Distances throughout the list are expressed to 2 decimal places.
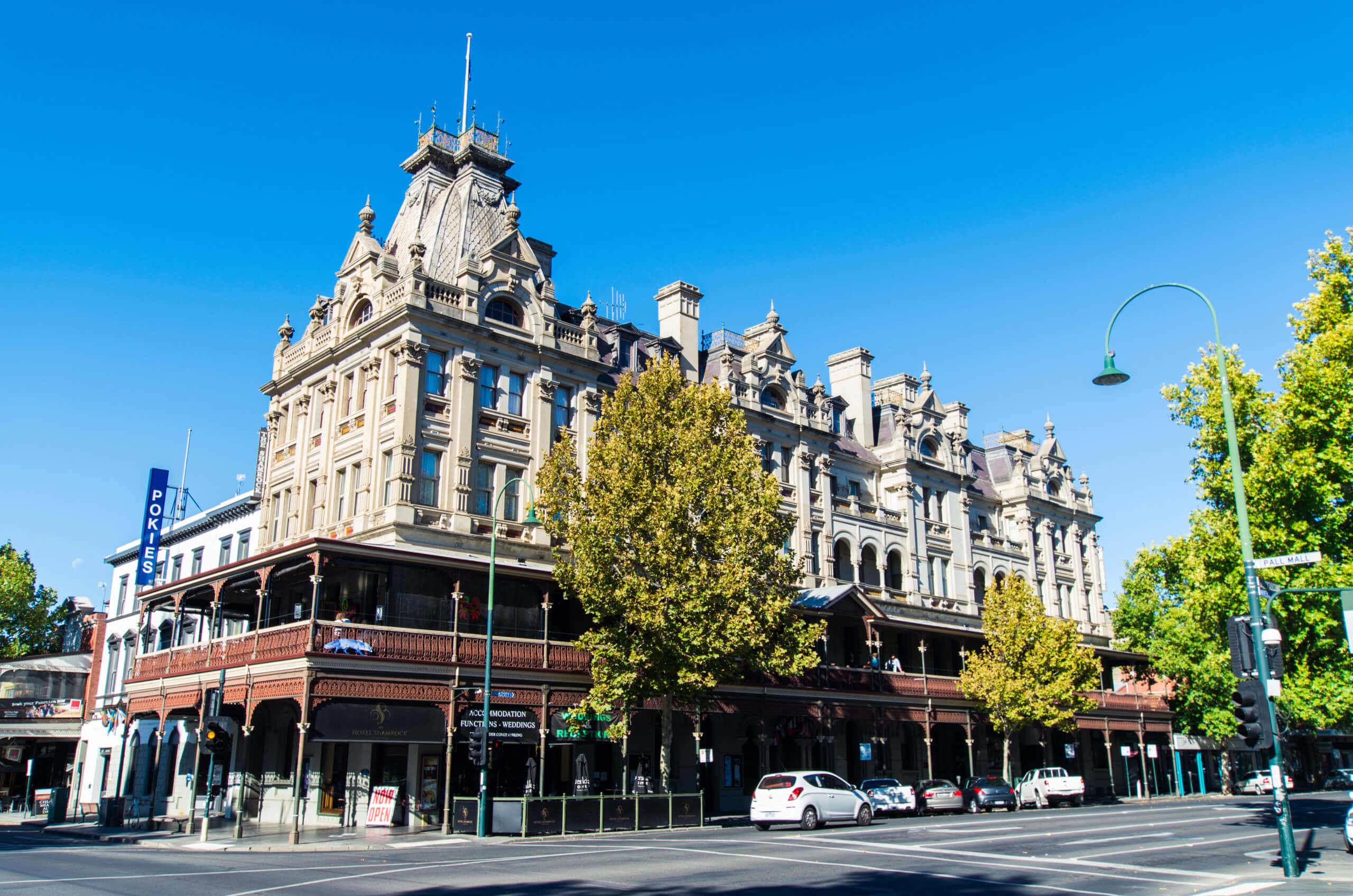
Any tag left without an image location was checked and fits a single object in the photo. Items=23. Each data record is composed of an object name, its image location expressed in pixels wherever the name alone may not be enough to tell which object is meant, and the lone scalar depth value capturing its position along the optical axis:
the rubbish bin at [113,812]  33.62
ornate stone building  31.84
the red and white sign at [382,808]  30.86
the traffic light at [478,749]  28.53
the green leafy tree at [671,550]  32.22
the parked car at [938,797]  39.12
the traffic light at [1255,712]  16.61
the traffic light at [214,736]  26.55
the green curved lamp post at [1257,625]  17.03
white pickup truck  45.06
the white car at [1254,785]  53.38
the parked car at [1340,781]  70.00
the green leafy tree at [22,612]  66.50
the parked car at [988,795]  41.50
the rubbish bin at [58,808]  36.50
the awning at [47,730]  54.56
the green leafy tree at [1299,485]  25.47
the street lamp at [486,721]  28.14
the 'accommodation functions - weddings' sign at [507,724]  31.08
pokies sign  49.53
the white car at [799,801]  29.69
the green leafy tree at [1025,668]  47.28
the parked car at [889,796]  36.81
